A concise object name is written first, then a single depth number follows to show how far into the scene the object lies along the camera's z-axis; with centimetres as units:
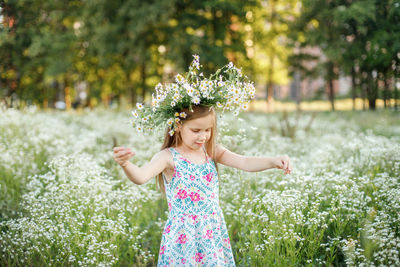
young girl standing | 289
